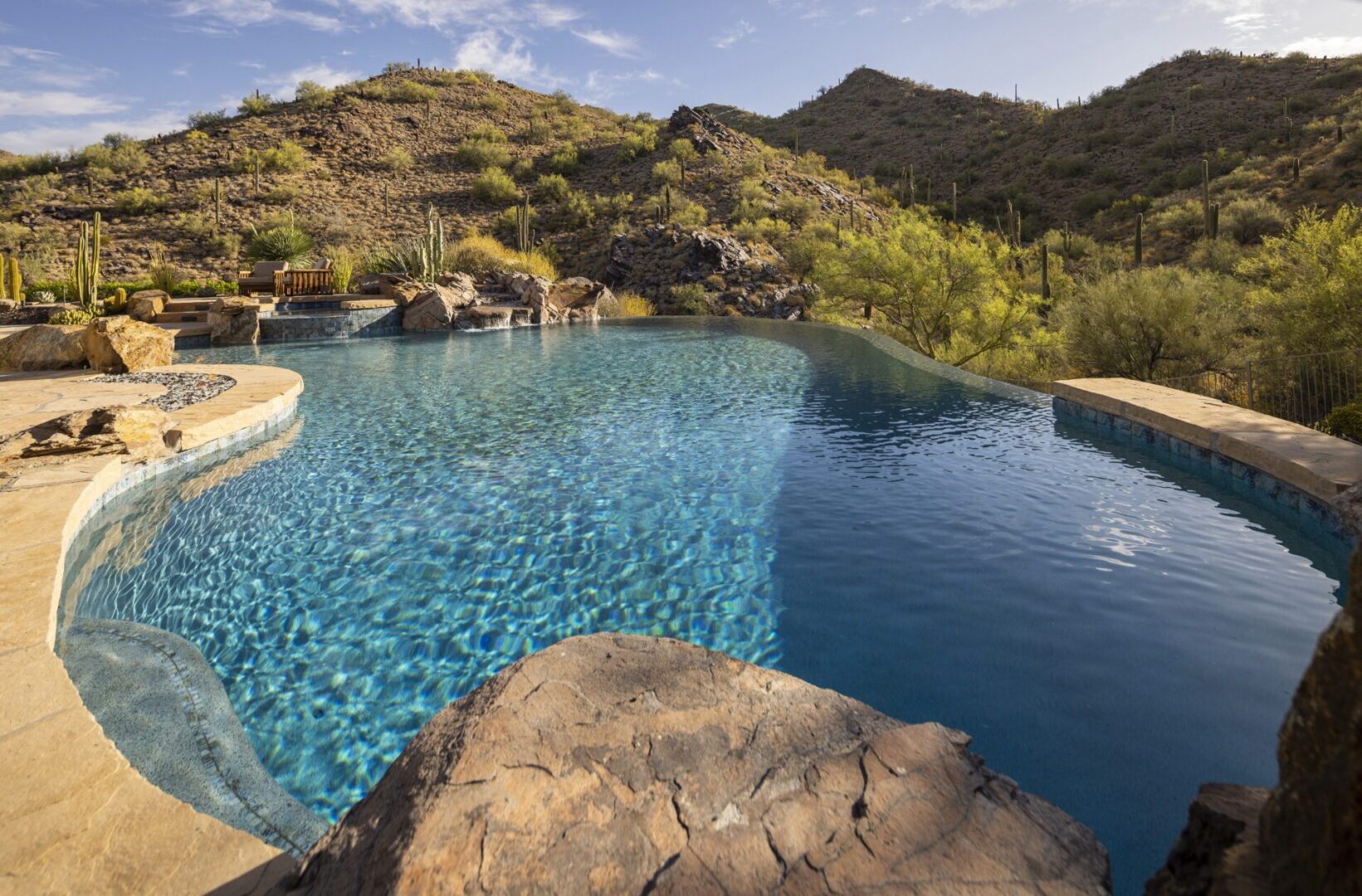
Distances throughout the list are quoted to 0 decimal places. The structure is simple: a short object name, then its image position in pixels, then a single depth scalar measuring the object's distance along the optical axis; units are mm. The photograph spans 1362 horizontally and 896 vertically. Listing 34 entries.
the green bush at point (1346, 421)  5277
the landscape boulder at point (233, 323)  13344
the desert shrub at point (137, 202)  23984
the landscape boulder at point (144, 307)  14000
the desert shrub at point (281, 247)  20375
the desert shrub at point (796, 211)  27031
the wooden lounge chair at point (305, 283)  16297
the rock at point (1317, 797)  738
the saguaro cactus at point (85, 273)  13672
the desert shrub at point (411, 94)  37688
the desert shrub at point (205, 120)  33781
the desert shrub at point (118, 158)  27344
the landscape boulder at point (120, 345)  8516
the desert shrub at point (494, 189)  29234
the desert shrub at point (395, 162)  31031
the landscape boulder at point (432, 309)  15945
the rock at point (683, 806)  1105
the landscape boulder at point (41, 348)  8922
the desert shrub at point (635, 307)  20469
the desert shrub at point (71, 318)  11320
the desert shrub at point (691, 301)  20922
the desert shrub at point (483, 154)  32156
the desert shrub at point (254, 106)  34925
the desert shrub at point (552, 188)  29388
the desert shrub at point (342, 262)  17312
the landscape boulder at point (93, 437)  4742
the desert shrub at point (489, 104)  38781
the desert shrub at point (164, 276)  16828
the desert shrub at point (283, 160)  28625
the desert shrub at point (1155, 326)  9141
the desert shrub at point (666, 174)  29141
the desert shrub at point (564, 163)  32344
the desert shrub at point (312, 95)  35656
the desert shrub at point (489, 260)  21219
